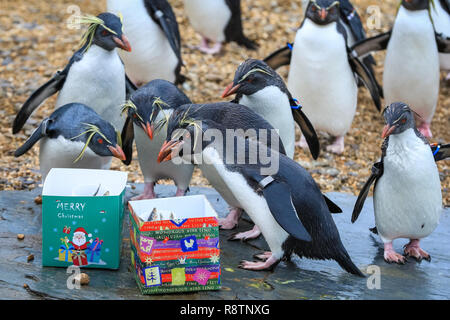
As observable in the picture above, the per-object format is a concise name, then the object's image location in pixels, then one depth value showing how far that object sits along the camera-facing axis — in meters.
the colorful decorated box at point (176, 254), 6.44
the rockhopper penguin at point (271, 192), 6.88
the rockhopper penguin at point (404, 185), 7.34
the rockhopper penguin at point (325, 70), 10.89
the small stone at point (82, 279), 6.75
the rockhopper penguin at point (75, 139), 8.16
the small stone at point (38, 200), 8.70
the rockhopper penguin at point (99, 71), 9.47
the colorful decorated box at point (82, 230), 6.95
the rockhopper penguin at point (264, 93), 8.38
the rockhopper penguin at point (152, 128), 8.02
